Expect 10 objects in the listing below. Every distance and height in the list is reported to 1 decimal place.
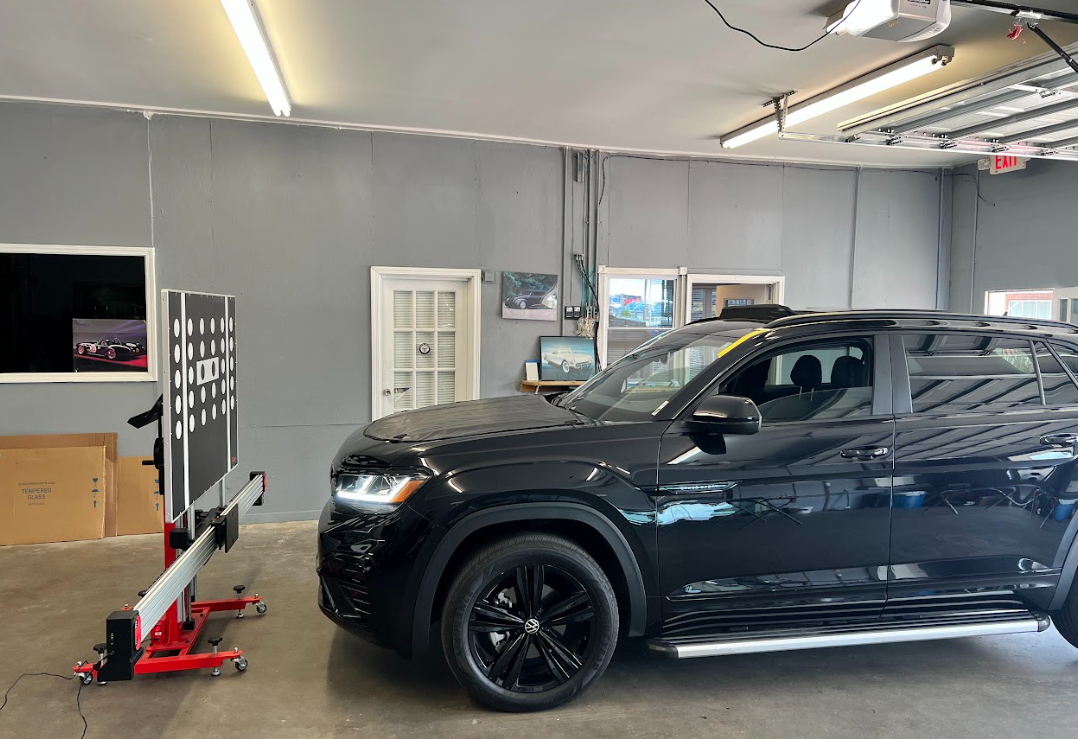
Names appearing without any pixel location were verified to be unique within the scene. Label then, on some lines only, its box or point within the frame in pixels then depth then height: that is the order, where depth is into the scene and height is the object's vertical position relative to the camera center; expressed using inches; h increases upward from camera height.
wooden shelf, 242.9 -19.8
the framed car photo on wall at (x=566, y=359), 250.4 -10.3
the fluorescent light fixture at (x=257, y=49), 129.4 +60.7
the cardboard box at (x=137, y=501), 212.2 -54.1
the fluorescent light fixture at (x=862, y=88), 158.7 +64.0
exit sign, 252.7 +64.1
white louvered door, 239.8 -5.1
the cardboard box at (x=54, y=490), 202.5 -49.1
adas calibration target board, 115.9 -12.6
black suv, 109.3 -29.9
